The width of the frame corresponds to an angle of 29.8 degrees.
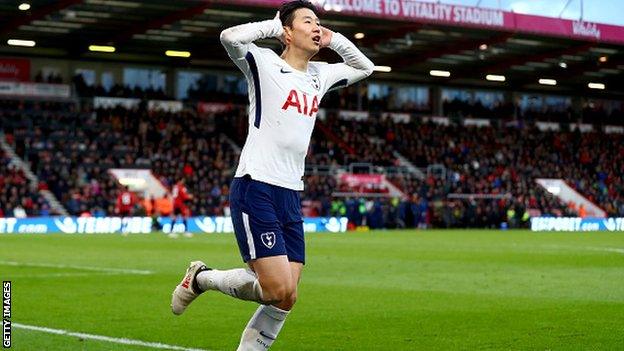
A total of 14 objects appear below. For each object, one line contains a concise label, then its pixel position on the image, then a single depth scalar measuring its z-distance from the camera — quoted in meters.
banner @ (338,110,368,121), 60.88
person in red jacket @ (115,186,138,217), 42.06
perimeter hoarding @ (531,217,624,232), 52.28
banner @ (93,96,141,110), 52.84
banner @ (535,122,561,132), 68.38
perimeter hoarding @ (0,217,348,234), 40.25
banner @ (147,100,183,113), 54.72
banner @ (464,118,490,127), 65.75
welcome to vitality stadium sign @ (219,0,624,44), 46.03
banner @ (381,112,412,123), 62.57
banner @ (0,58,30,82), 51.91
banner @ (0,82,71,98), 51.38
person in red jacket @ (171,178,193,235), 37.66
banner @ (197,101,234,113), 56.56
